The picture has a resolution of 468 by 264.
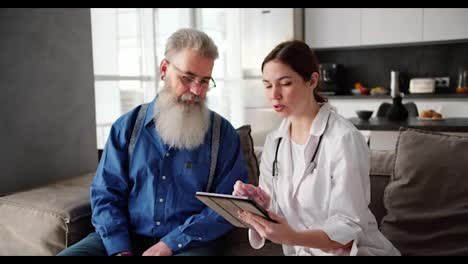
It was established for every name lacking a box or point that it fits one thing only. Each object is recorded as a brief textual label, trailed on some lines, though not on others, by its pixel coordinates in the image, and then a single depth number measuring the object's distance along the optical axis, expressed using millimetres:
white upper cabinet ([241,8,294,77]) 5520
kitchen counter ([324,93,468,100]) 4867
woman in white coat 1312
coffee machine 5648
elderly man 1693
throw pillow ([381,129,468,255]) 1709
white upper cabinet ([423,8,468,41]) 4940
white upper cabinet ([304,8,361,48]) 5473
